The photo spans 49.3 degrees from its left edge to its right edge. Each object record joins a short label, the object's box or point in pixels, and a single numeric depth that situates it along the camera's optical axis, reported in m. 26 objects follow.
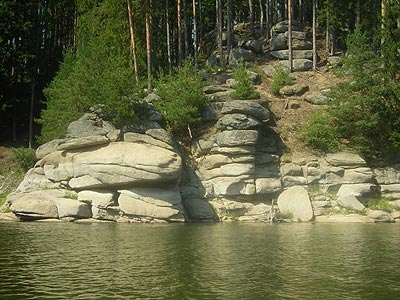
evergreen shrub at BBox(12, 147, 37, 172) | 35.78
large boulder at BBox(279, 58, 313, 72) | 44.50
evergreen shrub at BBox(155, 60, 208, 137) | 33.62
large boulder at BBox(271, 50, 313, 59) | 46.19
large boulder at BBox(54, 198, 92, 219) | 27.70
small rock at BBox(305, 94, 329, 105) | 36.61
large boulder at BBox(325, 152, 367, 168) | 31.25
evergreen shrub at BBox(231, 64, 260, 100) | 35.91
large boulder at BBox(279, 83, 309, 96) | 39.75
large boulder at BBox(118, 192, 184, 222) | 27.67
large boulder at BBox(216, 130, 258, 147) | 31.16
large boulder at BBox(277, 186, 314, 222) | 29.72
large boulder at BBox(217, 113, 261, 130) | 32.31
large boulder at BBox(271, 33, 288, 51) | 48.25
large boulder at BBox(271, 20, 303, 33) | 49.78
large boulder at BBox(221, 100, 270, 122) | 33.34
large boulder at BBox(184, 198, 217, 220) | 30.05
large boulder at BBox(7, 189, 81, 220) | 27.61
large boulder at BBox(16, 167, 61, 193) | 29.92
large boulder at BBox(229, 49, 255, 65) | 46.25
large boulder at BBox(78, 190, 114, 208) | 28.05
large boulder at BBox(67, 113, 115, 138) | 31.20
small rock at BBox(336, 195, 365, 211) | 29.67
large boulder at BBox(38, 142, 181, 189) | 28.05
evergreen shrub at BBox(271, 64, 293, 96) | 39.53
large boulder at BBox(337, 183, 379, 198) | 30.12
